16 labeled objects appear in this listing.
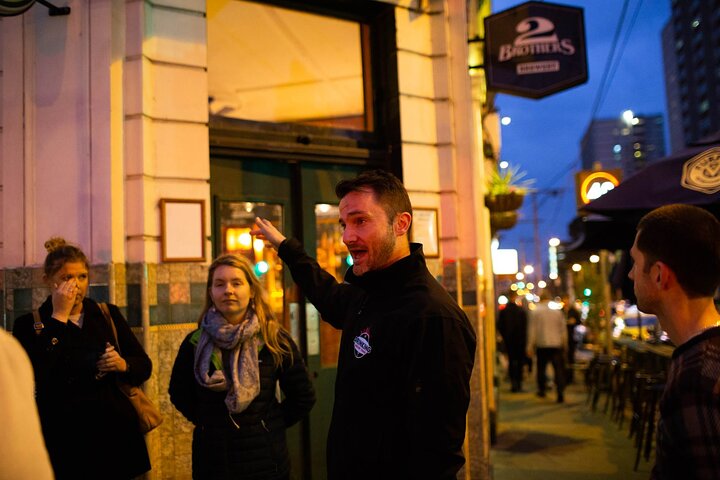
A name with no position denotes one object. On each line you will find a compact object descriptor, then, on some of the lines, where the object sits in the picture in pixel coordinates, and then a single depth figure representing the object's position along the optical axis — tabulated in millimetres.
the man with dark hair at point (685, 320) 1898
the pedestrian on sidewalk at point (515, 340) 15117
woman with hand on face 3824
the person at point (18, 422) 1571
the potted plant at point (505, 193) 12281
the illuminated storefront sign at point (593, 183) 9148
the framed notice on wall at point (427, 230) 6801
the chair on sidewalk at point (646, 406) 7781
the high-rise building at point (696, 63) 111625
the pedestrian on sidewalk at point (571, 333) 16839
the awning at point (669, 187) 5488
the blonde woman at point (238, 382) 3781
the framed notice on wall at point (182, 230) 5375
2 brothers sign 7660
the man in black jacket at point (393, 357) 2467
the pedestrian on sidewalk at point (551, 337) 13297
